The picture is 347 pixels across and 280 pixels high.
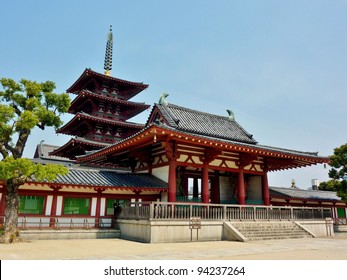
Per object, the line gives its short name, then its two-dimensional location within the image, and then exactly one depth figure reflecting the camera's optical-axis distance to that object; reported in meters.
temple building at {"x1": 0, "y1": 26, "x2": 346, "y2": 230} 16.75
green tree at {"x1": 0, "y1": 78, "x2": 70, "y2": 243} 12.88
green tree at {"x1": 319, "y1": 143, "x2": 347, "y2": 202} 28.64
